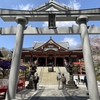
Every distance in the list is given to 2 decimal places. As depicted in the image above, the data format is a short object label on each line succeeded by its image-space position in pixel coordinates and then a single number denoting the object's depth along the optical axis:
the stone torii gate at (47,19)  3.98
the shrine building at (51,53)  21.08
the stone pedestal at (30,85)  8.41
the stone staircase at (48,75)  12.16
